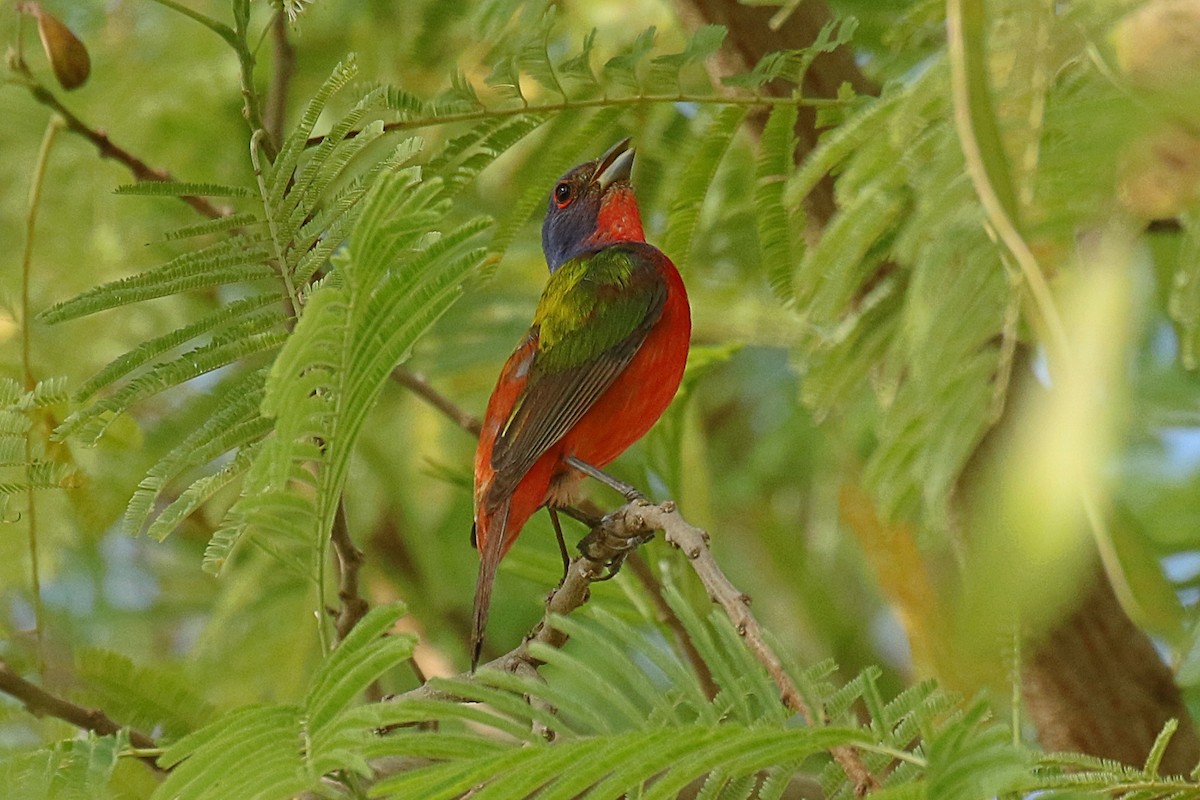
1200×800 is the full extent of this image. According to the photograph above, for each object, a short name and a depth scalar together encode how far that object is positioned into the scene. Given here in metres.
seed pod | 6.04
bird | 6.66
